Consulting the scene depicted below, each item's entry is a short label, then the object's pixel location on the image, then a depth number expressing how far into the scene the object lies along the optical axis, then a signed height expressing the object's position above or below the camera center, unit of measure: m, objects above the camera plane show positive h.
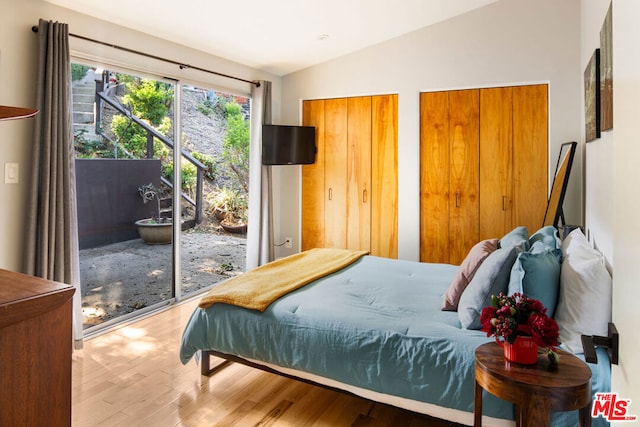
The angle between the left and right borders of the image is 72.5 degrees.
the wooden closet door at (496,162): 4.26 +0.46
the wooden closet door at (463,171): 4.41 +0.38
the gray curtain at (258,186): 4.99 +0.24
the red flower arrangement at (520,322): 1.56 -0.42
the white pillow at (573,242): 2.29 -0.19
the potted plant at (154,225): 3.91 -0.17
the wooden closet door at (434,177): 4.55 +0.33
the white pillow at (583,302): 1.79 -0.40
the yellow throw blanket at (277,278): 2.52 -0.48
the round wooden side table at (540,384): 1.44 -0.60
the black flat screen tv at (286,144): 4.91 +0.72
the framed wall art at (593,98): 2.49 +0.68
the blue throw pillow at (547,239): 2.52 -0.19
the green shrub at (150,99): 3.74 +0.95
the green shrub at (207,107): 4.42 +1.03
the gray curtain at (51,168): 2.85 +0.26
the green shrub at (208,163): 4.45 +0.46
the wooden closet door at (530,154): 4.12 +0.51
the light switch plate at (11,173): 2.80 +0.21
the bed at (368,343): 1.91 -0.67
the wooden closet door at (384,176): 4.80 +0.35
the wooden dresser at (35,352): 0.94 -0.33
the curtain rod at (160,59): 3.11 +1.30
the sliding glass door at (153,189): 3.45 +0.17
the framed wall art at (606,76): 1.99 +0.64
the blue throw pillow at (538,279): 1.96 -0.32
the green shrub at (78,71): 3.24 +1.01
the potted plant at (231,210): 4.76 -0.03
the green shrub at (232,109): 4.77 +1.09
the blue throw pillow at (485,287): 2.11 -0.39
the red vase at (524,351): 1.59 -0.52
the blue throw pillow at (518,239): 2.49 -0.19
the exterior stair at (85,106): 3.26 +0.77
